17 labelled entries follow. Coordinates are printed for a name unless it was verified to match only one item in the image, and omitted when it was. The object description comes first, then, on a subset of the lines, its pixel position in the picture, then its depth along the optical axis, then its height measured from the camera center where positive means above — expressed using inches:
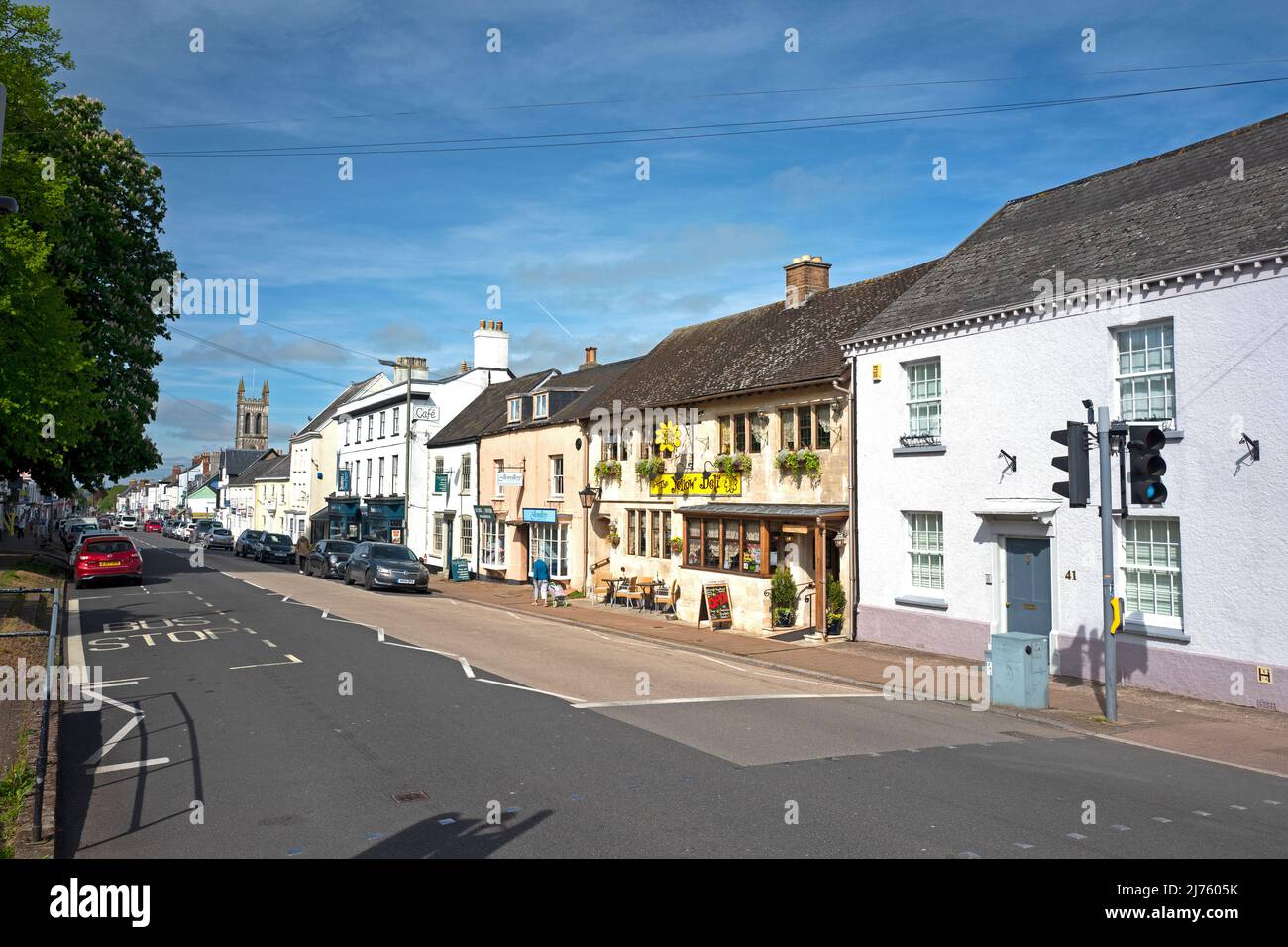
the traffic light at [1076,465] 474.6 +11.3
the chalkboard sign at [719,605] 860.0 -109.8
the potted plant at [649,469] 1016.9 +25.7
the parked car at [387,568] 1230.3 -102.2
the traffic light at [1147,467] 449.1 +9.3
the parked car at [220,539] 2554.1 -121.1
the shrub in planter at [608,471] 1106.1 +25.7
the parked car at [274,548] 1884.8 -111.3
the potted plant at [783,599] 799.1 -97.2
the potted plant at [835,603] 779.4 -98.9
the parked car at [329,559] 1456.7 -104.5
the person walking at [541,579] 1050.1 -100.6
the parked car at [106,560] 1097.4 -76.6
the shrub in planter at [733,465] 880.3 +25.4
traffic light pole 468.8 -42.4
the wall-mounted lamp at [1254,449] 496.7 +19.3
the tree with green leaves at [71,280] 665.6 +232.2
